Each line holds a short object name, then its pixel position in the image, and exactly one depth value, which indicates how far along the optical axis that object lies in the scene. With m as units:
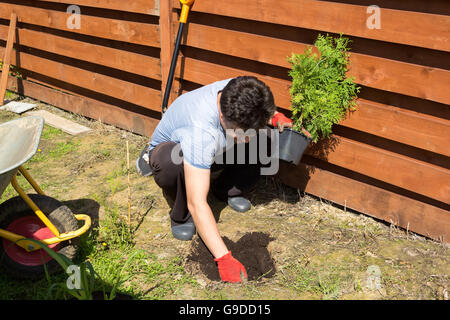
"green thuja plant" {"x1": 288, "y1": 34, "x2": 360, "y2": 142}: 2.95
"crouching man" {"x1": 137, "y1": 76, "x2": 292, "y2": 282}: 2.42
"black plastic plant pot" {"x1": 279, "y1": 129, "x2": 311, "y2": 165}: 3.00
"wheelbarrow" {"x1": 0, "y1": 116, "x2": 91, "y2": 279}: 2.48
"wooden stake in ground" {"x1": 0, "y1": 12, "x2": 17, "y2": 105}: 5.41
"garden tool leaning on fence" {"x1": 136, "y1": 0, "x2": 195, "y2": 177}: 3.56
